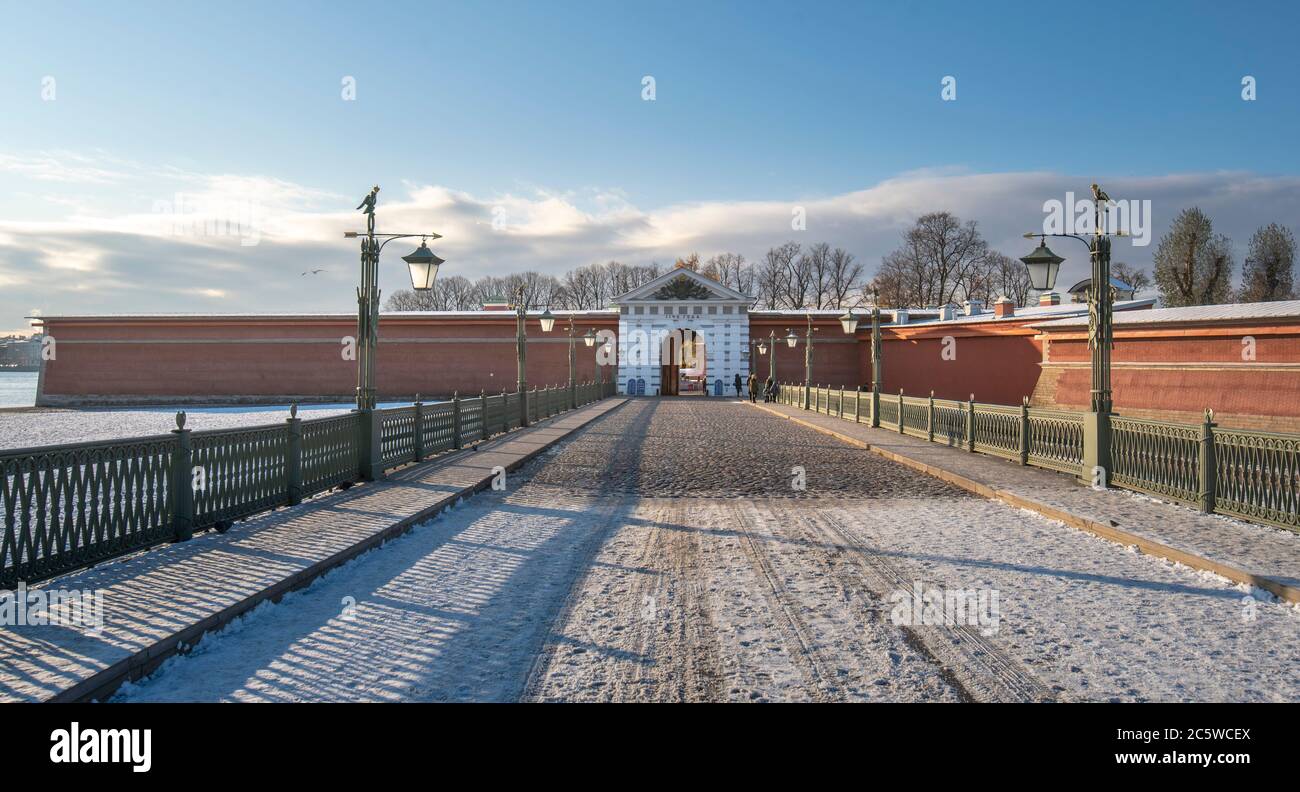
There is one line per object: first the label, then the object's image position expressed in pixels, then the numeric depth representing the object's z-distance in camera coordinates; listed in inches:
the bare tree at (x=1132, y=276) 2819.9
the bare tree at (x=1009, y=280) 2793.3
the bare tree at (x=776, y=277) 3211.1
